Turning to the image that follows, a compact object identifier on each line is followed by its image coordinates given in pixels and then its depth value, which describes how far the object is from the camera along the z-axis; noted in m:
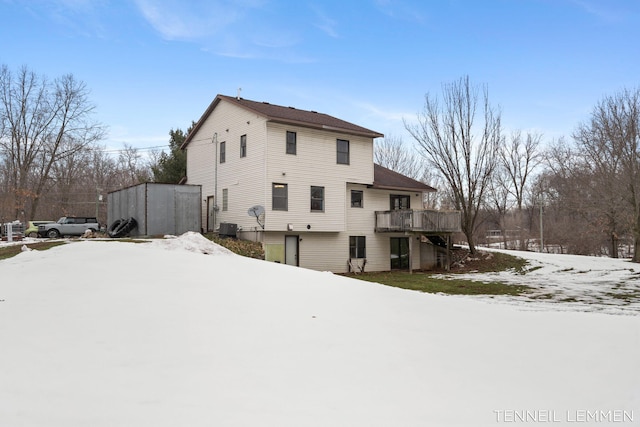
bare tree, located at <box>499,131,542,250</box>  45.50
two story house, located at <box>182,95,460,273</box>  20.56
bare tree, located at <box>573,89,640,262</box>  23.88
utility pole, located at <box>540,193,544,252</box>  36.84
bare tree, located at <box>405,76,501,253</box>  26.33
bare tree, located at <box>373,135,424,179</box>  44.91
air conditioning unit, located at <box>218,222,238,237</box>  20.62
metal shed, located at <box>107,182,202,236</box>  19.12
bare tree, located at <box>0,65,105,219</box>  32.91
